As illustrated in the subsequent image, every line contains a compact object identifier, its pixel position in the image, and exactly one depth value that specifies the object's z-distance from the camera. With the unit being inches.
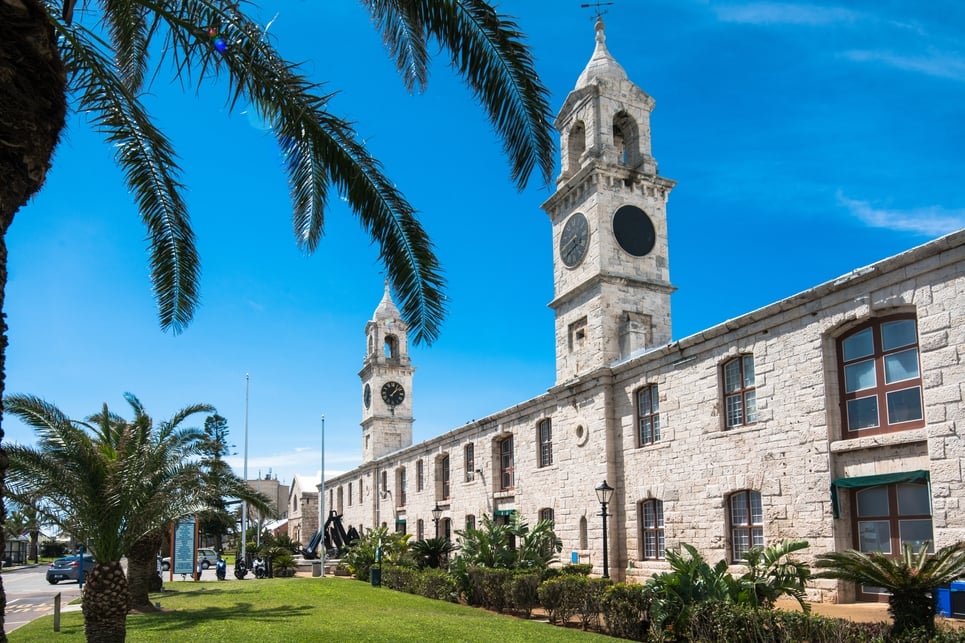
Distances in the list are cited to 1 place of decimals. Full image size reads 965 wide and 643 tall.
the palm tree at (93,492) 579.8
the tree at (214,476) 797.2
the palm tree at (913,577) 396.8
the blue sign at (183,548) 1311.5
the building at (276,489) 4342.5
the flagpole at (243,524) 1753.8
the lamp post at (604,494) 805.2
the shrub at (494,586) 807.1
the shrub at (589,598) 643.5
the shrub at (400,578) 1027.7
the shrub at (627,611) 580.1
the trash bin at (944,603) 511.5
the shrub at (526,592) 767.1
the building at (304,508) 2837.1
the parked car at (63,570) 1553.9
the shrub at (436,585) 914.8
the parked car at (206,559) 1835.6
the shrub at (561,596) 677.3
